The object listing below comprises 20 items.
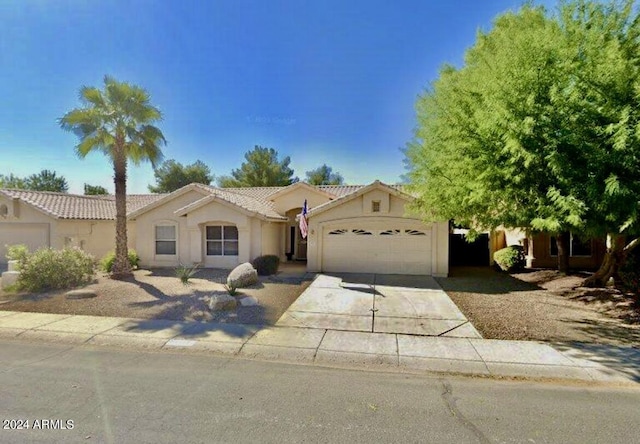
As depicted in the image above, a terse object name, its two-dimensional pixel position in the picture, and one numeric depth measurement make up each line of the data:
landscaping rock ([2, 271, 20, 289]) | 11.85
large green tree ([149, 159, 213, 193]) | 46.22
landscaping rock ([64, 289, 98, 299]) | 10.62
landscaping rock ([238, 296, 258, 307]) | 9.85
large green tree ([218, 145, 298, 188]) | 46.62
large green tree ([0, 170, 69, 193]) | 51.16
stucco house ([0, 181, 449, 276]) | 15.52
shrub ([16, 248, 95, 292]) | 11.62
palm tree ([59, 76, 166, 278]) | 13.77
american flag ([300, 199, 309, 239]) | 14.75
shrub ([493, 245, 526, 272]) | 17.09
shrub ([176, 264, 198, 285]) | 12.82
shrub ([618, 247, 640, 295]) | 10.58
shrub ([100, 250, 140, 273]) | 15.77
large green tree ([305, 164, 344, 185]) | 53.22
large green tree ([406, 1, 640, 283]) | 7.14
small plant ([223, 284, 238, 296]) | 10.61
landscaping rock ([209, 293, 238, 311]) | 9.34
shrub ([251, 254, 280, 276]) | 15.24
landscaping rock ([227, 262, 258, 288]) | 12.29
